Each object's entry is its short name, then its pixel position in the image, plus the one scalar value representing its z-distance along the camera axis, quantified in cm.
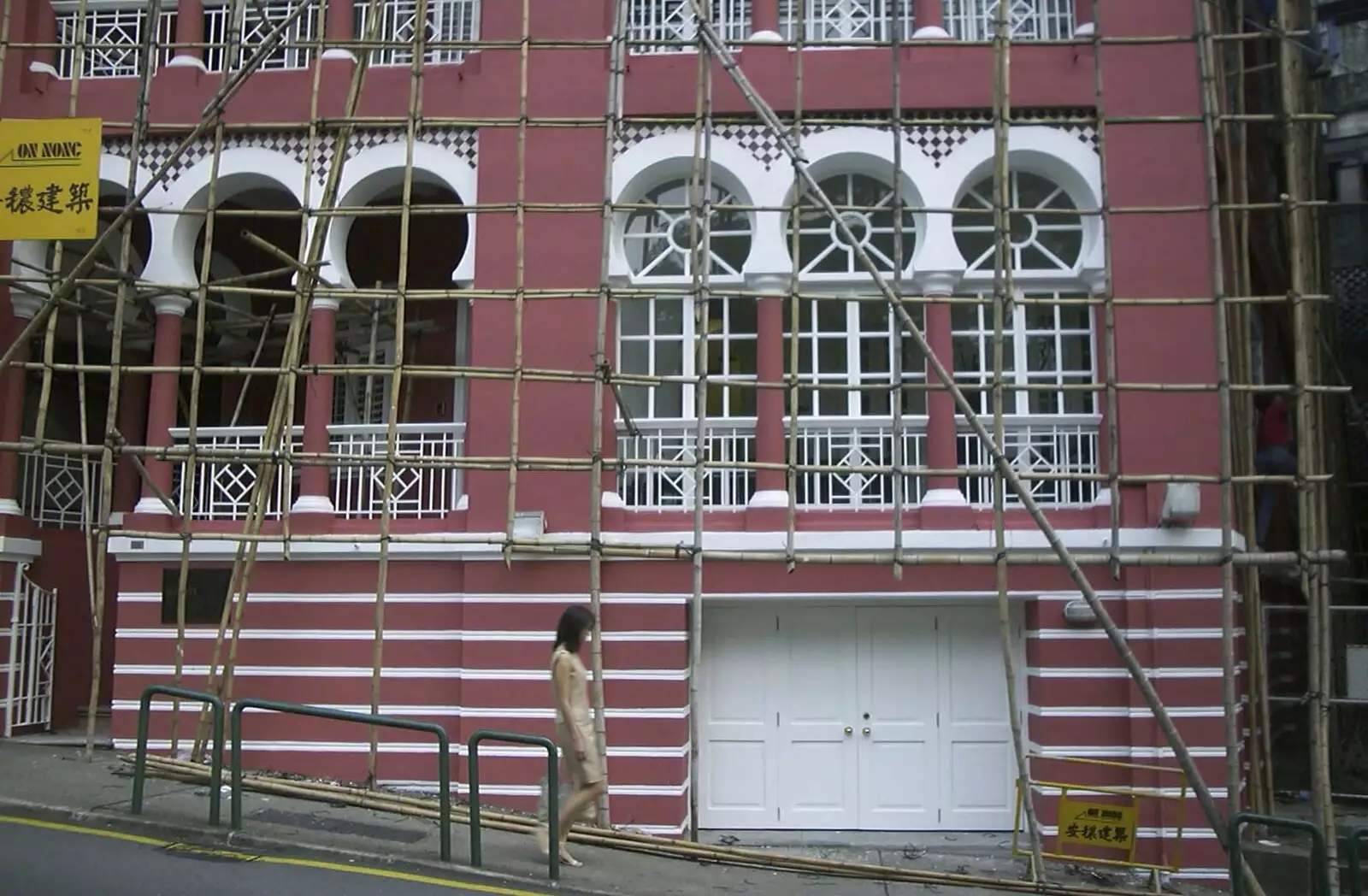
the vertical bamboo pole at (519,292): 905
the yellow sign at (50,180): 962
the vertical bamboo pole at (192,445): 930
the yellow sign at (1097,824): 841
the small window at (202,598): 1014
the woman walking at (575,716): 700
